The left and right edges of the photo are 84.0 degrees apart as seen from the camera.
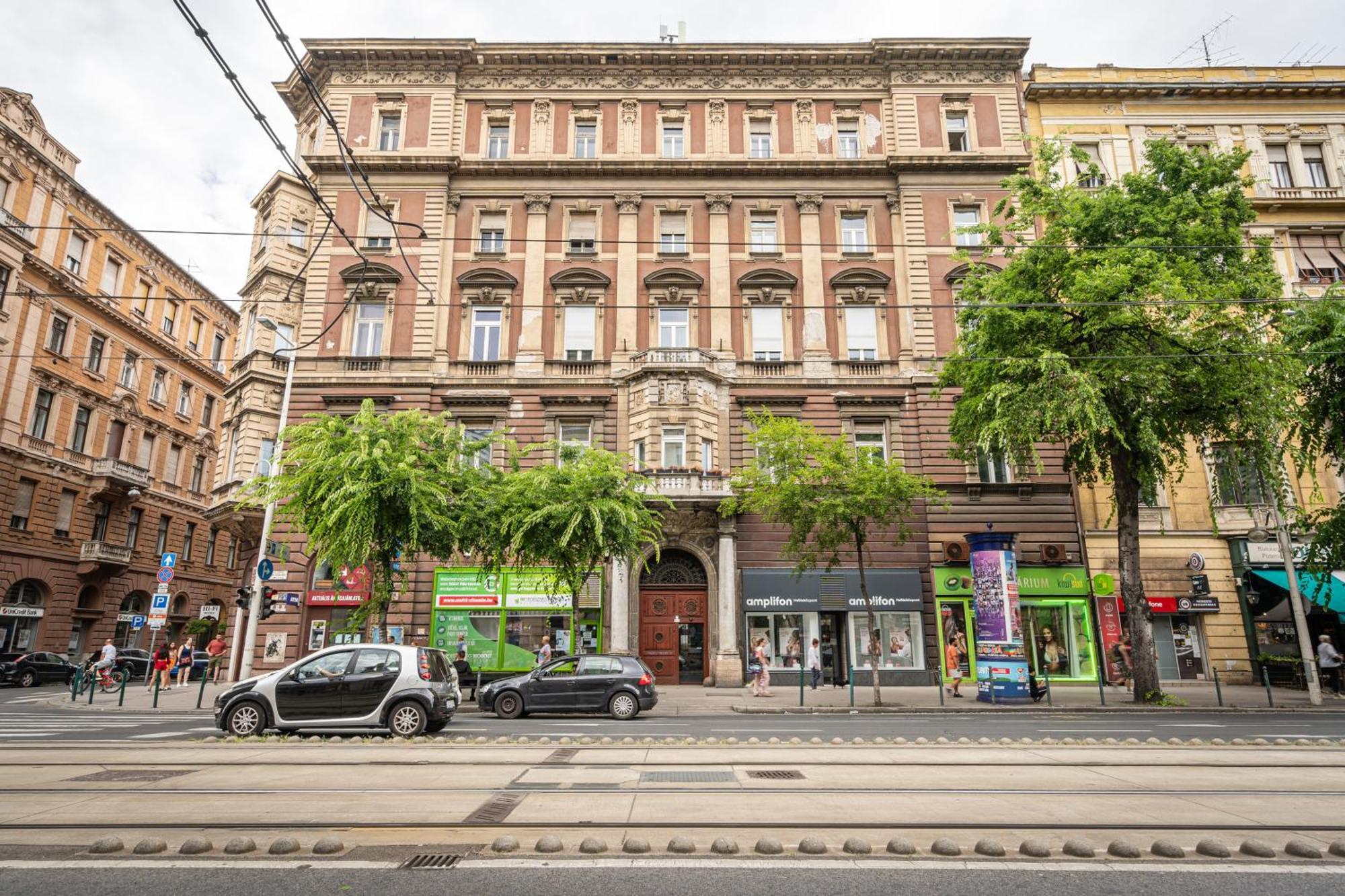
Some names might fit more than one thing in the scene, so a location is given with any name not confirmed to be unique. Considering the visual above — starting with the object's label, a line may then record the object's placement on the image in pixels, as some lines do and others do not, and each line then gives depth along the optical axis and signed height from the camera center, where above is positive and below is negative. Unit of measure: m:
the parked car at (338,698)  12.15 -1.19
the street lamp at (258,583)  21.25 +1.15
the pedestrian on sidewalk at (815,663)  23.58 -1.26
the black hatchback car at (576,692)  16.81 -1.53
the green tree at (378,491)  17.30 +3.15
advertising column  19.39 -0.22
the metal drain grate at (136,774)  7.79 -1.57
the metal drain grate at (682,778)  7.63 -1.58
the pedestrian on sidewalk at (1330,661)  21.53 -1.10
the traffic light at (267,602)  20.80 +0.60
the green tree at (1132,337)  17.72 +7.00
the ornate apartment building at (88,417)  32.41 +10.09
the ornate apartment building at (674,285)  25.41 +12.41
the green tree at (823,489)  20.38 +3.62
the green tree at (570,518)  19.45 +2.70
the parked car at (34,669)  27.19 -1.66
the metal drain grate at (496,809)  6.08 -1.55
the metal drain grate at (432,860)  5.06 -1.59
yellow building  25.38 +15.32
